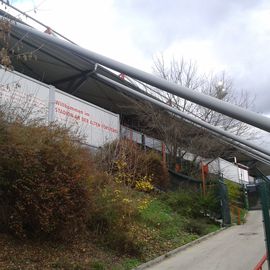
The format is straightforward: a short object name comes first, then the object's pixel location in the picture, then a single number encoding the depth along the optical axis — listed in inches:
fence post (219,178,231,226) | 587.3
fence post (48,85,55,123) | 433.8
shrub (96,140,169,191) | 392.5
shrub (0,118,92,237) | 246.7
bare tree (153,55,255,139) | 744.6
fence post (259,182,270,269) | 237.4
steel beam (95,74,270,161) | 229.0
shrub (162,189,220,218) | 543.1
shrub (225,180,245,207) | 742.3
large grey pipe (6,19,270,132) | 90.8
